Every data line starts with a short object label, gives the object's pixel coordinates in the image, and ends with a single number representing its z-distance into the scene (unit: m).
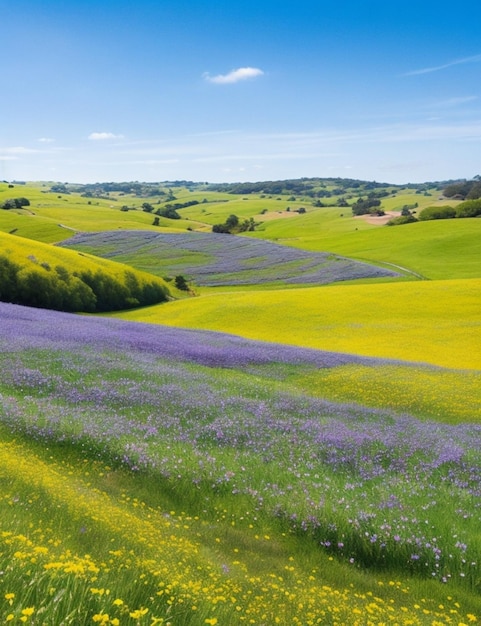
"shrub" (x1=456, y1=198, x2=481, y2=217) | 132.75
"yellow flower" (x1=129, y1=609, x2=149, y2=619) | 4.99
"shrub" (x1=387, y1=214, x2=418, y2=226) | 138.90
